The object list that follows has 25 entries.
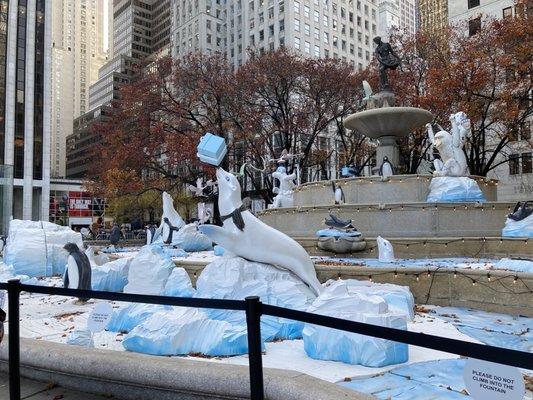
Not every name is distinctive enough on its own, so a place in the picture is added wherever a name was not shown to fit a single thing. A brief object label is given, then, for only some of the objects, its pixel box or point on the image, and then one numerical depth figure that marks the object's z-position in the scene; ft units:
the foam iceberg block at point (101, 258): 44.70
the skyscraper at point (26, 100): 178.81
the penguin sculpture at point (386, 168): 62.23
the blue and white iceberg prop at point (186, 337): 19.17
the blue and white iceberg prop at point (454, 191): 52.85
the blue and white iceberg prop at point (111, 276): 36.17
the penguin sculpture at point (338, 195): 56.59
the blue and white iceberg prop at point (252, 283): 25.09
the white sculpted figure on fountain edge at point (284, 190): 68.74
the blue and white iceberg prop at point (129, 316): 23.30
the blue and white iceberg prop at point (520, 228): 43.68
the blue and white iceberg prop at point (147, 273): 31.81
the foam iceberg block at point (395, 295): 24.84
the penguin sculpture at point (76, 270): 33.53
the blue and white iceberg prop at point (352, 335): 17.63
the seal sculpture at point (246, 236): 25.61
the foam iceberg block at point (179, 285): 28.99
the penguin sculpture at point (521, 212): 44.16
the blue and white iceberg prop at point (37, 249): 45.21
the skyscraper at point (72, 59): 503.20
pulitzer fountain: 44.75
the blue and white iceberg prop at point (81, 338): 19.49
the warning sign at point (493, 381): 6.89
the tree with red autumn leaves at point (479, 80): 83.25
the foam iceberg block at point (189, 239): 59.62
